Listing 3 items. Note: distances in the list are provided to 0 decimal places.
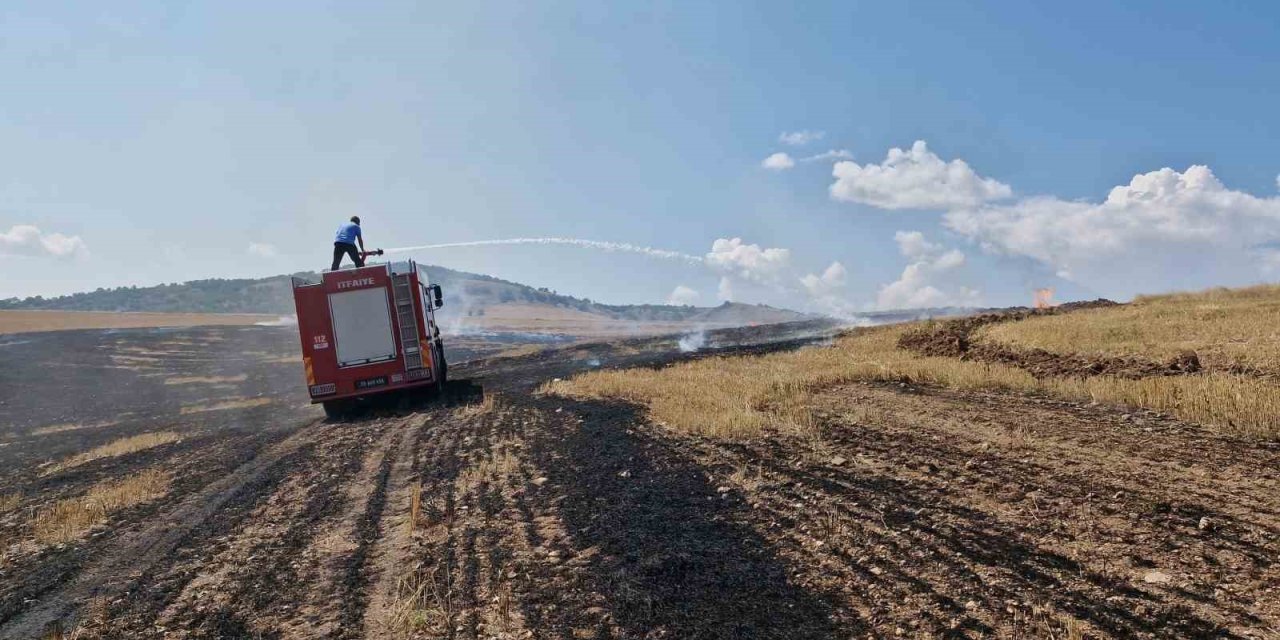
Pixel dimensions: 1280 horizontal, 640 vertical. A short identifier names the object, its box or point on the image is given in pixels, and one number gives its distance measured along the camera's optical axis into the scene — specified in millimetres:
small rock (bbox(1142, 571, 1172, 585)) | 4462
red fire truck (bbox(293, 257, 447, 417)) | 17188
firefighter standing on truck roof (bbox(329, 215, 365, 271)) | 17953
